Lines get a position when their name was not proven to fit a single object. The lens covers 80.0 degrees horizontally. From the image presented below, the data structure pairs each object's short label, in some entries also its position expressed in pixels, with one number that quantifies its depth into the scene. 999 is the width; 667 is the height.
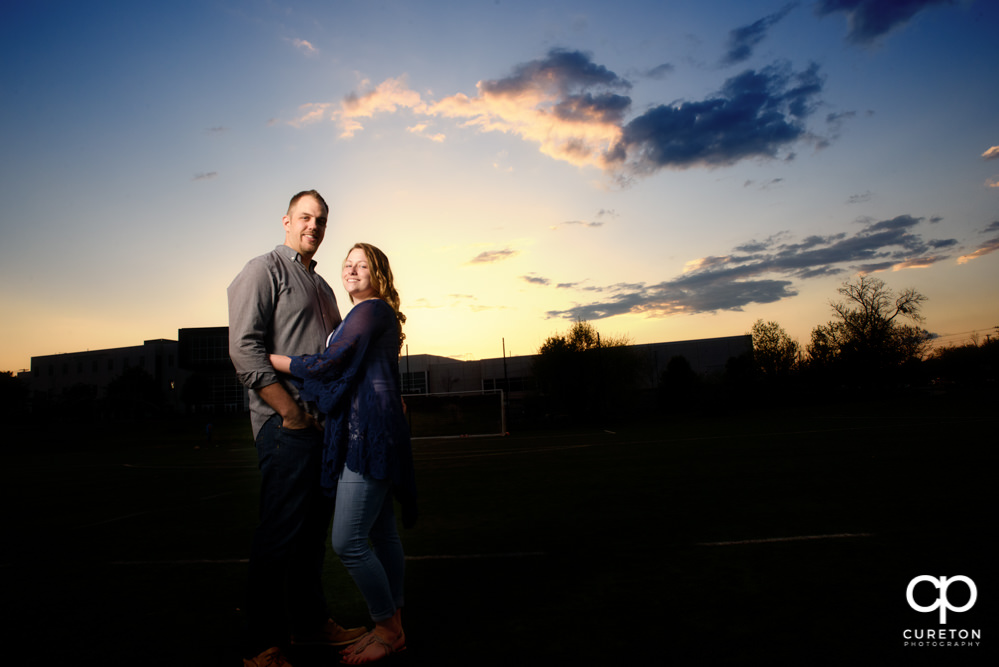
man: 2.51
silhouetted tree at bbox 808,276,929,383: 48.53
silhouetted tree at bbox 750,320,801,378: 59.69
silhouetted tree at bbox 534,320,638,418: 48.12
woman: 2.51
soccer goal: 30.50
